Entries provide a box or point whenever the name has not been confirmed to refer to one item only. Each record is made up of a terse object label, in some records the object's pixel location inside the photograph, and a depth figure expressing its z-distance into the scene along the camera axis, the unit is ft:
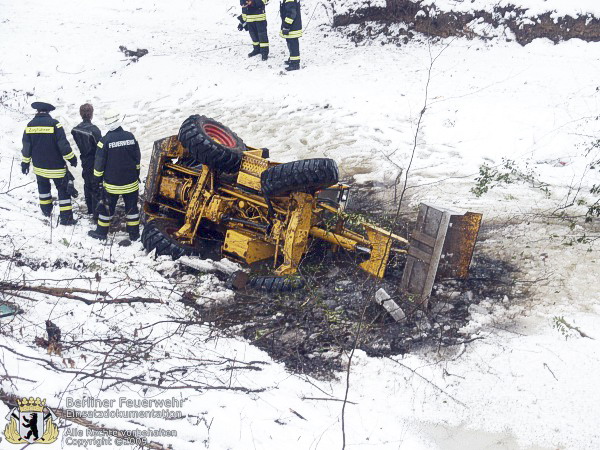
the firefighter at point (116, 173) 47.21
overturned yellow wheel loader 38.32
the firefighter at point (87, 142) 50.46
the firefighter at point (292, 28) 74.18
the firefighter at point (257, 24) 78.12
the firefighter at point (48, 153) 50.06
